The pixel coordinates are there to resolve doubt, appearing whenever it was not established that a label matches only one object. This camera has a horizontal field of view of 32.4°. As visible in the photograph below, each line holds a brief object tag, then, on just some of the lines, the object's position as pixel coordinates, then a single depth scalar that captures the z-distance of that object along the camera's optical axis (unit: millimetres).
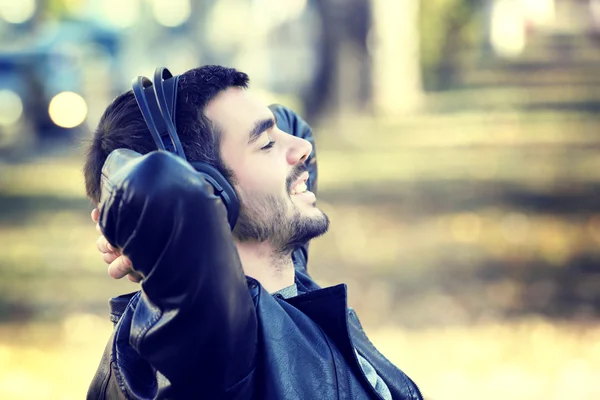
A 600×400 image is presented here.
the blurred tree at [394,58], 22219
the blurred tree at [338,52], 17859
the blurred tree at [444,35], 29000
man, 1757
